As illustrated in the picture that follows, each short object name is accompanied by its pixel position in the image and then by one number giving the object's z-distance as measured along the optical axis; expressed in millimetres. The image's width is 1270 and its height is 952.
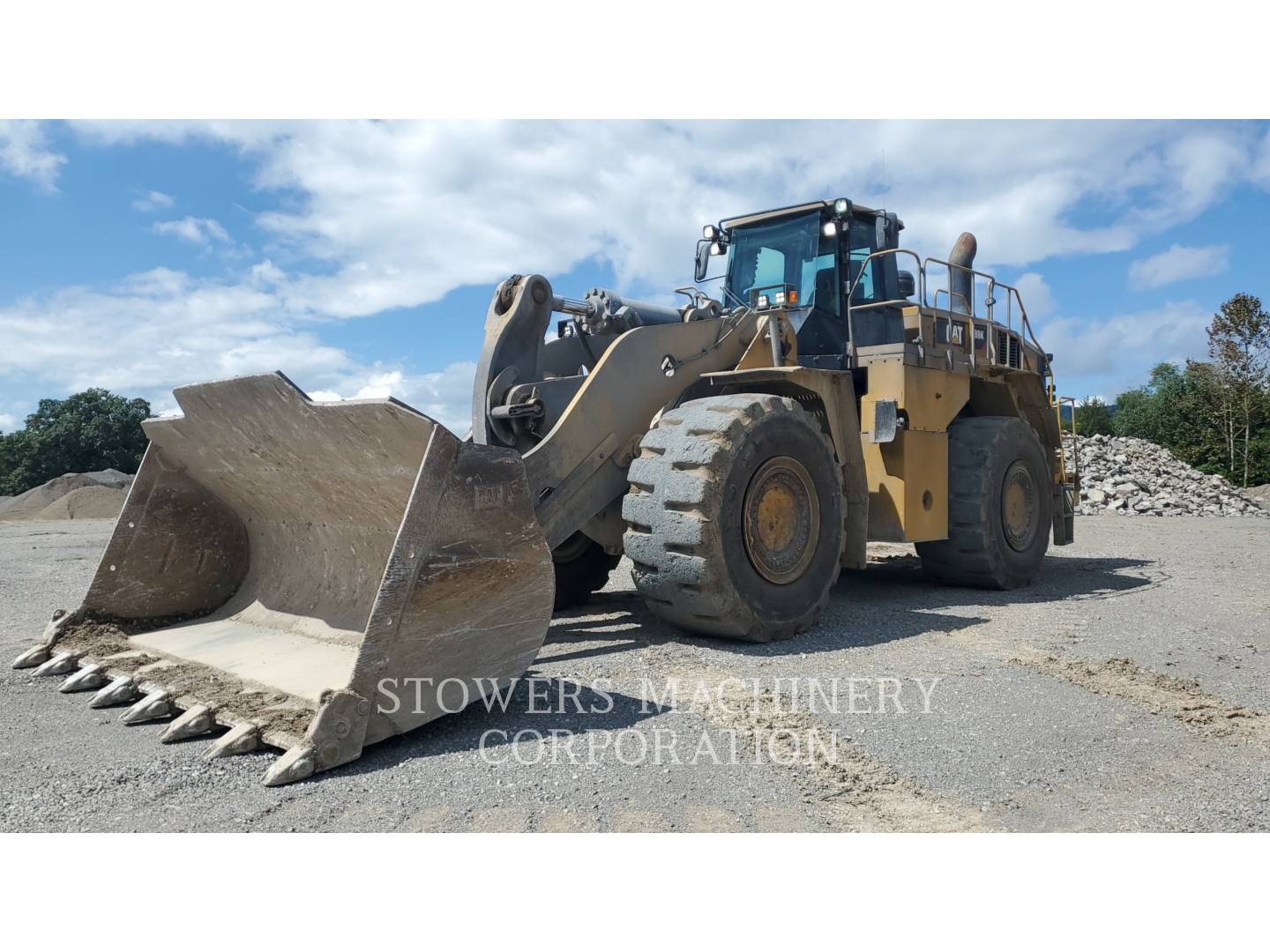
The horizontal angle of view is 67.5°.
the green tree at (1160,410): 39875
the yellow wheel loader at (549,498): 3988
